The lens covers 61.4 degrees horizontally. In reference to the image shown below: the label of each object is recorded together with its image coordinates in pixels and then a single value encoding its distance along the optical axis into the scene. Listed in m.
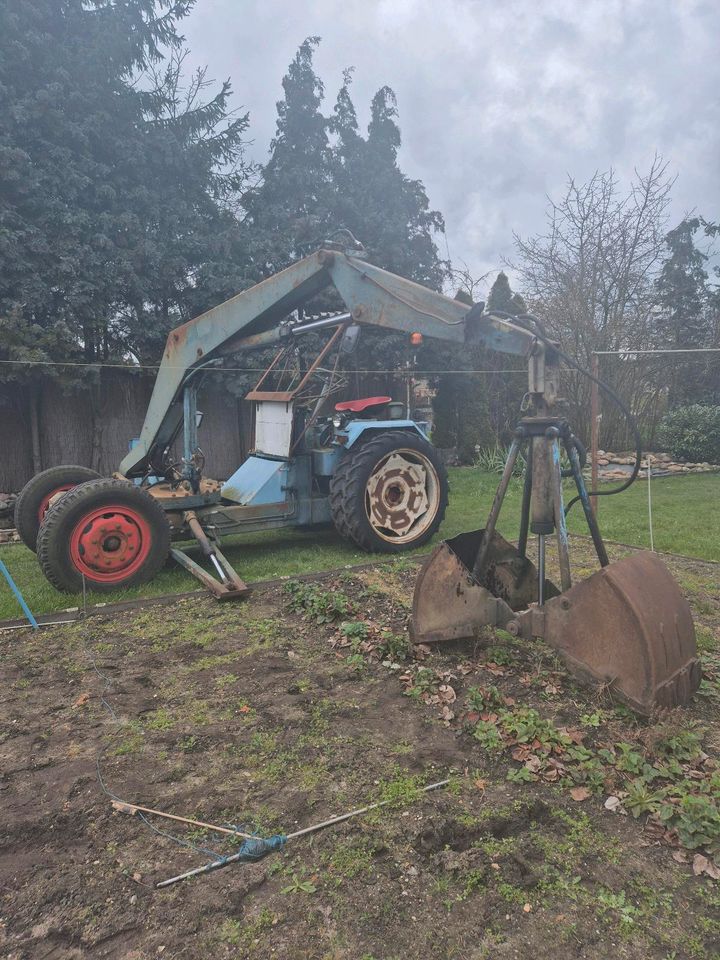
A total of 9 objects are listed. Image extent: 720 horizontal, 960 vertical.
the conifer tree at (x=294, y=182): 12.47
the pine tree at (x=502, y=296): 15.98
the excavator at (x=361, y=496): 2.87
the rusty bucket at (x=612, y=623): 2.70
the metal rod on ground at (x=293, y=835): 1.90
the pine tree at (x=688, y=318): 16.45
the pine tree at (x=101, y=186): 9.19
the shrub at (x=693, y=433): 14.20
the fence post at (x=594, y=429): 6.53
